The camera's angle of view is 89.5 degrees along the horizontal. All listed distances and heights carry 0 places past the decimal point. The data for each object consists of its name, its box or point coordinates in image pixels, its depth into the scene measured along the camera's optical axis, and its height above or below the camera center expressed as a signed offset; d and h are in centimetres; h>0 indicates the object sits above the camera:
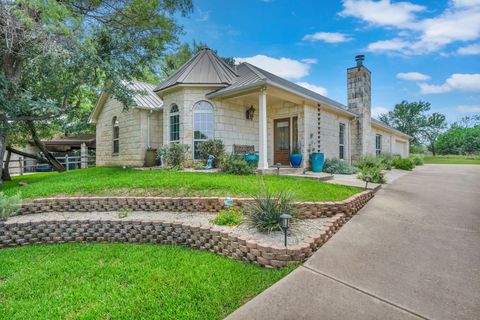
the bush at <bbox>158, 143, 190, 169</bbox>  1009 +9
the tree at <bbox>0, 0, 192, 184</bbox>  702 +371
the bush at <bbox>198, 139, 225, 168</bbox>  1000 +32
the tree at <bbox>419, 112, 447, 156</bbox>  4444 +513
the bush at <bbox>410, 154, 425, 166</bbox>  1959 -42
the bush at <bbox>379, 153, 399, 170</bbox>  1378 -34
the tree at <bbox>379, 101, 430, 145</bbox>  4509 +717
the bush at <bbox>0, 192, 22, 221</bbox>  514 -102
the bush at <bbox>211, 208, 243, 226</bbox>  450 -117
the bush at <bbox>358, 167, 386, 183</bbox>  884 -75
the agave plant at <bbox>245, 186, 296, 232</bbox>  414 -97
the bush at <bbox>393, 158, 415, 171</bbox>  1488 -55
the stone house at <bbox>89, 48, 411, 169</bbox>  1027 +193
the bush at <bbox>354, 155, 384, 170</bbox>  1150 -37
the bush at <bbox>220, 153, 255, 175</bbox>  850 -35
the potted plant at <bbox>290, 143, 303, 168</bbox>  1066 -4
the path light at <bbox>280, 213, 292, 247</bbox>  339 -91
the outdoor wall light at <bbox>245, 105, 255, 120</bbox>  1115 +201
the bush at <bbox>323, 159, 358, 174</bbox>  1117 -53
